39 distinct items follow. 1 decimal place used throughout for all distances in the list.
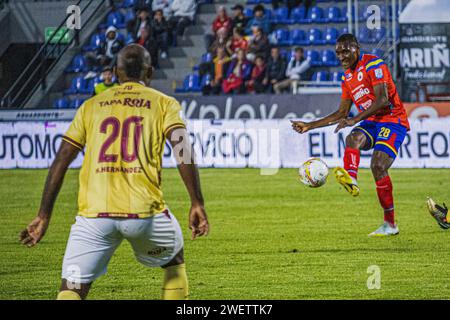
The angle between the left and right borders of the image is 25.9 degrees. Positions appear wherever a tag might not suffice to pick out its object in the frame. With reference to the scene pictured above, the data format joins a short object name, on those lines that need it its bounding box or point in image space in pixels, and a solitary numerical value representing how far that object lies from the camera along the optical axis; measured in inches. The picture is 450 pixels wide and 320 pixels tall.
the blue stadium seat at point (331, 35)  1037.8
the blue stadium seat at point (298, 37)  1048.3
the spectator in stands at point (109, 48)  1042.1
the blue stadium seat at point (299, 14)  1065.5
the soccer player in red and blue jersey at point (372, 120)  458.3
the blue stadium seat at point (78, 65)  1122.7
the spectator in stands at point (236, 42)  996.6
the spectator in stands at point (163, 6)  1101.4
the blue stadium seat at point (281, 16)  1067.9
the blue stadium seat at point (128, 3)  1142.3
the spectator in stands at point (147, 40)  1039.4
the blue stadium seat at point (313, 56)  1026.1
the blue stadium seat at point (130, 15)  1120.4
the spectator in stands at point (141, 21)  1055.4
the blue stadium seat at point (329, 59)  1013.3
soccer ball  465.7
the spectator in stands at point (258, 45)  978.7
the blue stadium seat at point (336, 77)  983.0
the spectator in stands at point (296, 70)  952.3
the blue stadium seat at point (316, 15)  1057.5
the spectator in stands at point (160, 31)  1074.1
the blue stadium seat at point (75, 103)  1045.5
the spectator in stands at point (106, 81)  864.9
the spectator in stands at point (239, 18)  1021.8
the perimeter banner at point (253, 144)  821.2
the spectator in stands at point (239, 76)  975.6
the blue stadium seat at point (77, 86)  1093.1
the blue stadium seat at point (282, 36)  1040.2
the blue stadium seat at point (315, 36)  1047.0
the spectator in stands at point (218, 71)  983.0
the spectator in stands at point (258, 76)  970.1
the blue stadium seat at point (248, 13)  1077.1
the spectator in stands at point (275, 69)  959.6
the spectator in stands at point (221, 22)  1026.7
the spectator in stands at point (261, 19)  1019.3
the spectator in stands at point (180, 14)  1106.1
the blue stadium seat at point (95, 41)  1116.5
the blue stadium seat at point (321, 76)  984.5
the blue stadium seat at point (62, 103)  1071.2
